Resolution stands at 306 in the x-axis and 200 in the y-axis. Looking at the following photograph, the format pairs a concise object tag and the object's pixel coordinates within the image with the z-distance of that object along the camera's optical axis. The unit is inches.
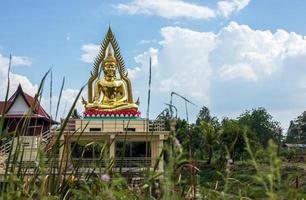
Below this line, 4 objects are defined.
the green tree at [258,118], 1654.0
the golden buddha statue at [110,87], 786.2
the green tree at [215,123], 1150.5
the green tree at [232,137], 949.6
